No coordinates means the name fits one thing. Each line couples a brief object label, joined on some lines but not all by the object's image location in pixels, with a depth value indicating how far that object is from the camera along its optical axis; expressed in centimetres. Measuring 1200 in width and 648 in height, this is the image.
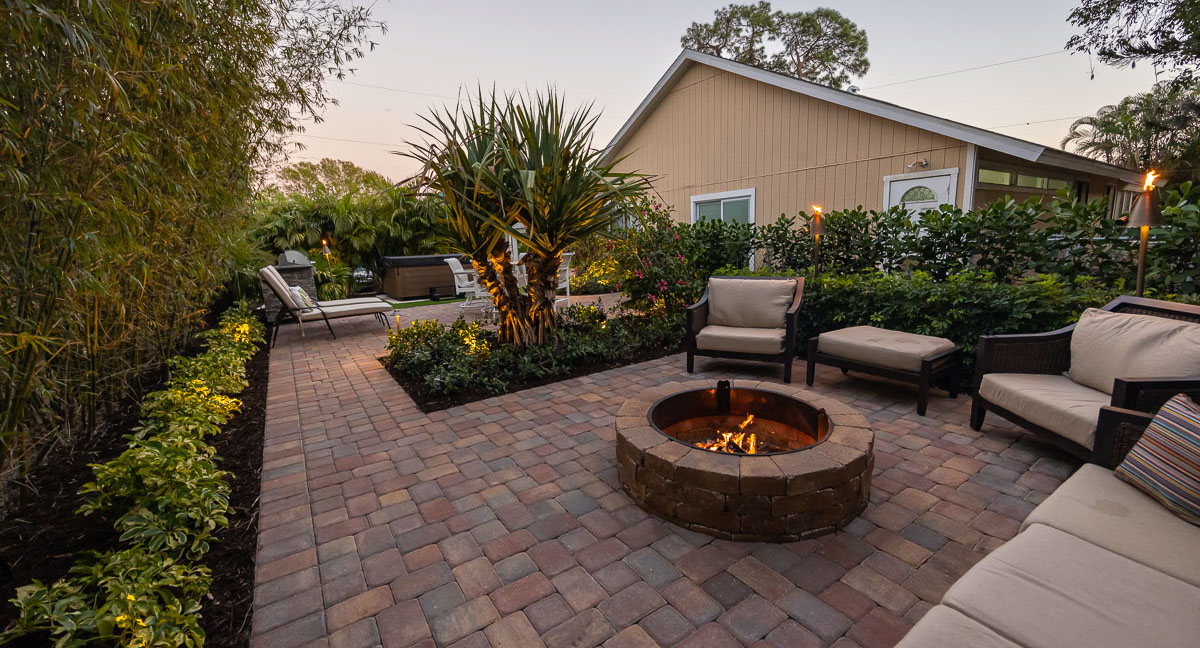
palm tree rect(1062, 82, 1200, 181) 1488
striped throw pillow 135
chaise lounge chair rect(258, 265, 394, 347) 539
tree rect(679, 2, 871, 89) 1667
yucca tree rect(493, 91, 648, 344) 371
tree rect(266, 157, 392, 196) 2391
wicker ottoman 309
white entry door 591
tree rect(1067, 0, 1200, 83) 810
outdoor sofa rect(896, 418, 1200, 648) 96
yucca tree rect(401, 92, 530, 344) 372
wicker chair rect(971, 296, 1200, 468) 165
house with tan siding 595
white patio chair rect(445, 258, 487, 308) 774
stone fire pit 181
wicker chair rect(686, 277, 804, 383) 380
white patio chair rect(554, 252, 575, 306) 750
